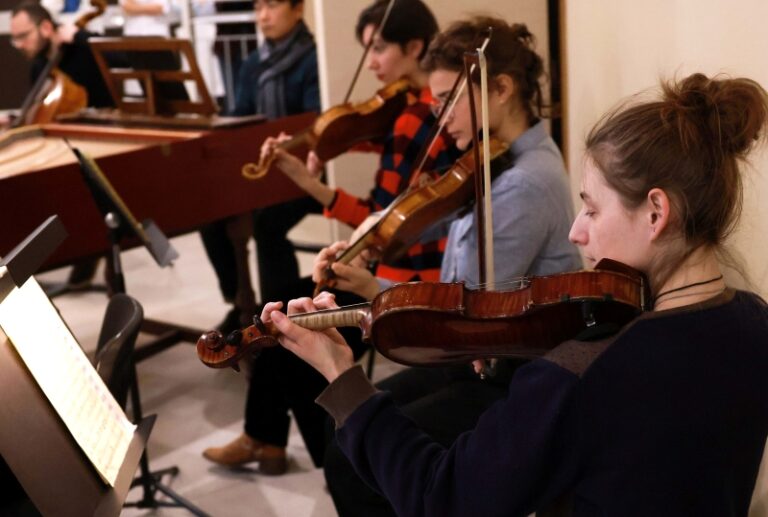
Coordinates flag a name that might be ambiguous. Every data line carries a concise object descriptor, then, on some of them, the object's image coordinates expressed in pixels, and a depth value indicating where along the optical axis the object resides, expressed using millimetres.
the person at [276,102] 3324
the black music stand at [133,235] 2150
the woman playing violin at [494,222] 1735
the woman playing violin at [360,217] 2326
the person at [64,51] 4078
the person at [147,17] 5305
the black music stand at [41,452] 1187
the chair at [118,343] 1618
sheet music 1245
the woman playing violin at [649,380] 1005
